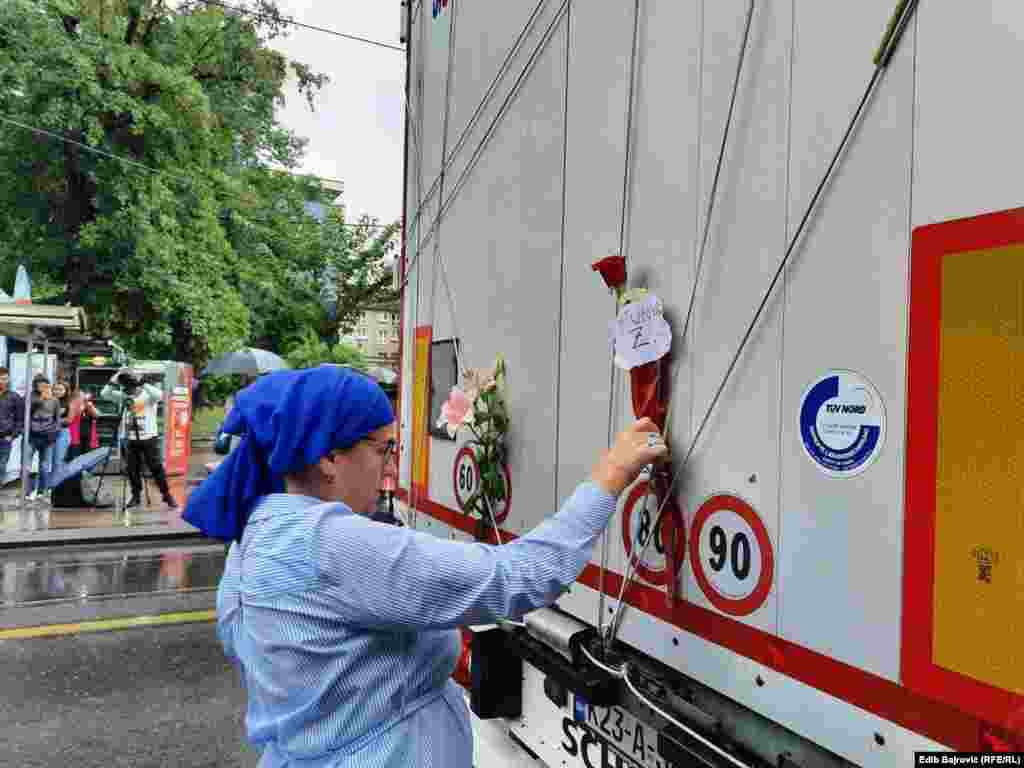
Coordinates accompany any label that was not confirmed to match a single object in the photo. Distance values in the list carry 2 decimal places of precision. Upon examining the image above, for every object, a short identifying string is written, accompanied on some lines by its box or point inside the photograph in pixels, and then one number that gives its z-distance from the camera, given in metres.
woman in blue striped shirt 1.41
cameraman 10.27
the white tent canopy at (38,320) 9.59
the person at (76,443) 10.58
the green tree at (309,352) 27.00
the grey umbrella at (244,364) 16.18
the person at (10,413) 10.45
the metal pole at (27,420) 10.15
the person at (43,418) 10.53
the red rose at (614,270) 1.60
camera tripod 10.28
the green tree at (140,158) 14.83
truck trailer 0.98
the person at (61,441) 11.22
